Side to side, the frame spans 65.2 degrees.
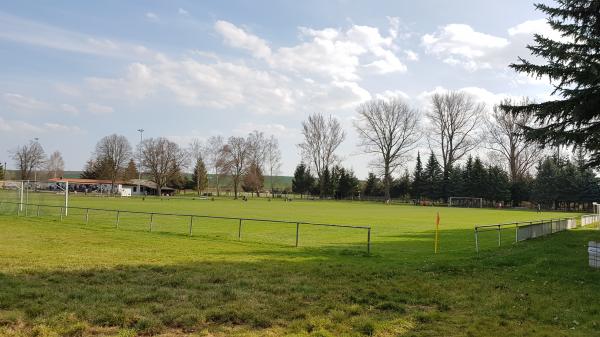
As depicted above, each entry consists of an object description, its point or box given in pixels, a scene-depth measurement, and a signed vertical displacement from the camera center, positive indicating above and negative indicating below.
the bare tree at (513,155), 85.62 +7.77
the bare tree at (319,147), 112.19 +9.93
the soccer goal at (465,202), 91.83 -1.82
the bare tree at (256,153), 120.62 +8.90
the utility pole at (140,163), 119.38 +5.08
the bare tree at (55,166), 141.25 +4.55
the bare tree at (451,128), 92.38 +12.60
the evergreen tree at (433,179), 98.81 +2.72
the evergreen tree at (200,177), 125.65 +2.18
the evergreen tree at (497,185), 90.38 +1.65
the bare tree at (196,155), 127.88 +8.00
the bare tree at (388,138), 97.12 +10.92
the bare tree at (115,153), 118.00 +7.38
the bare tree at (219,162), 116.19 +5.80
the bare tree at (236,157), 116.44 +7.20
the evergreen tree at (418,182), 103.51 +2.06
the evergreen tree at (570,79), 14.46 +3.73
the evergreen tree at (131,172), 129.85 +3.22
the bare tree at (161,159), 118.31 +6.26
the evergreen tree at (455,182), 96.38 +2.12
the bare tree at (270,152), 127.25 +9.48
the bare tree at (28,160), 120.94 +5.12
